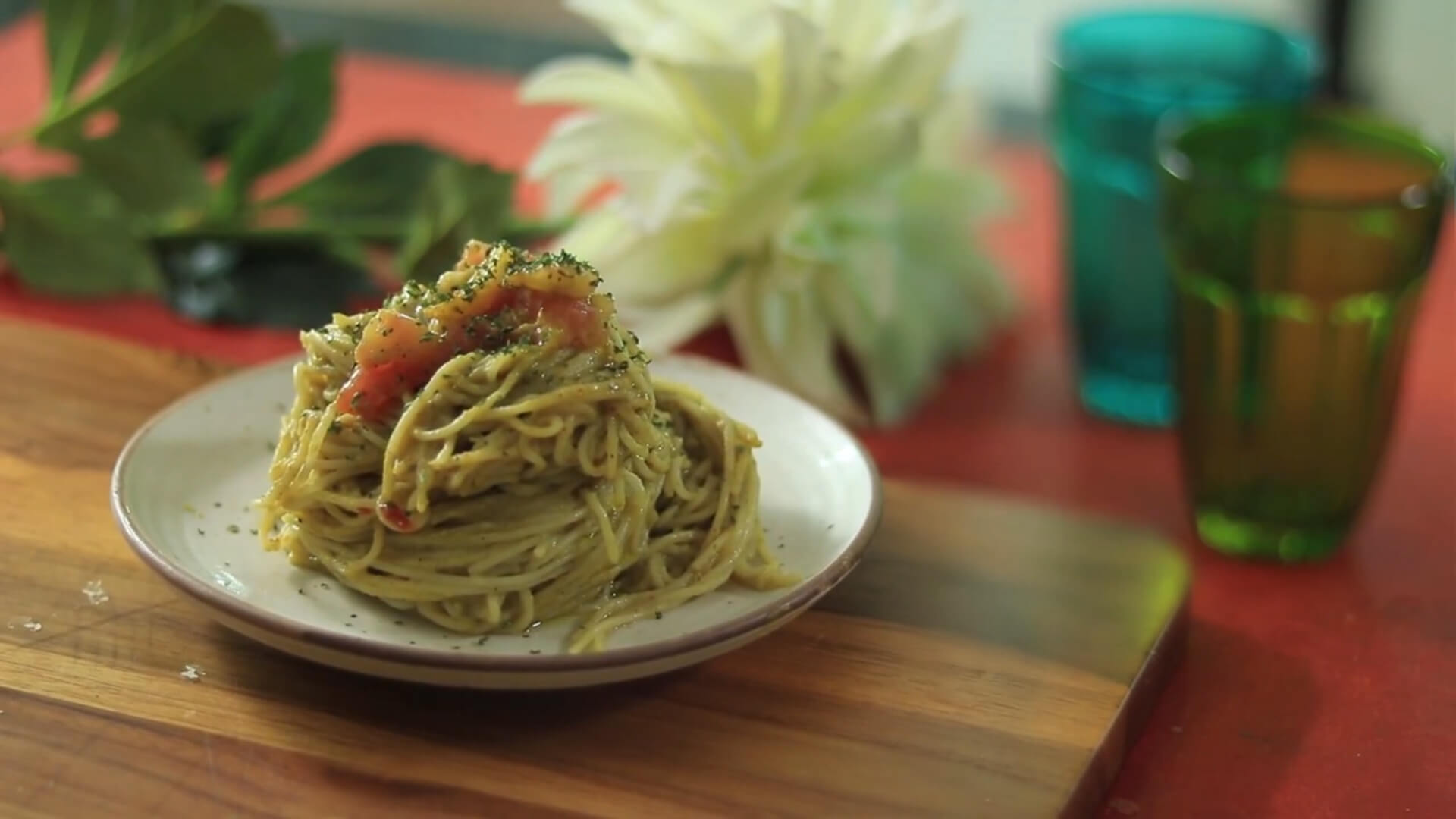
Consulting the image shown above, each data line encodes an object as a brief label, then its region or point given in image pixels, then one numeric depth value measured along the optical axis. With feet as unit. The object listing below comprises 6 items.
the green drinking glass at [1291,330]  2.48
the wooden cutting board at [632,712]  2.13
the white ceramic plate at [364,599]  2.14
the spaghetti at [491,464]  2.26
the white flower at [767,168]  2.75
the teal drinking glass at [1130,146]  2.81
